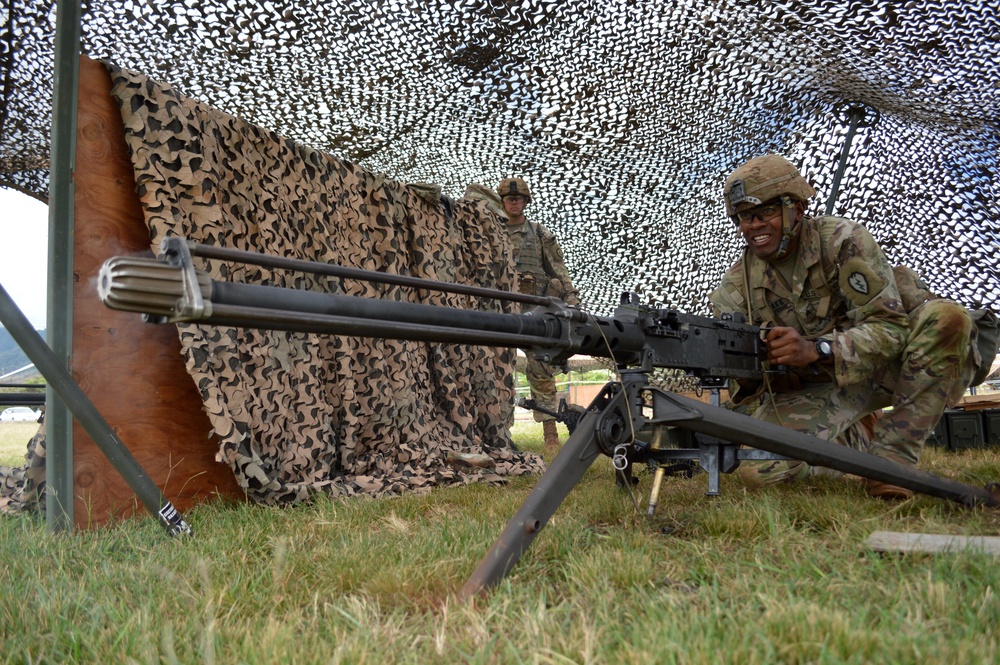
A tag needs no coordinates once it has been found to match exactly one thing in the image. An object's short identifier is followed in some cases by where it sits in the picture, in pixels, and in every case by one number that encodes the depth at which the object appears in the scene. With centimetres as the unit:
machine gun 148
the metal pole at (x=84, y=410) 237
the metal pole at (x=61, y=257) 260
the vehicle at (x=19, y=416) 2282
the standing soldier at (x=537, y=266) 695
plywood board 277
